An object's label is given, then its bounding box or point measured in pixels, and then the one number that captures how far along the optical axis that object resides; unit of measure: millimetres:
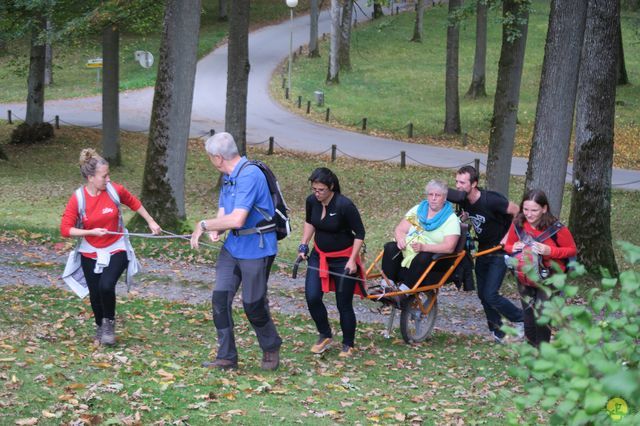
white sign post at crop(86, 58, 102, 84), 35438
